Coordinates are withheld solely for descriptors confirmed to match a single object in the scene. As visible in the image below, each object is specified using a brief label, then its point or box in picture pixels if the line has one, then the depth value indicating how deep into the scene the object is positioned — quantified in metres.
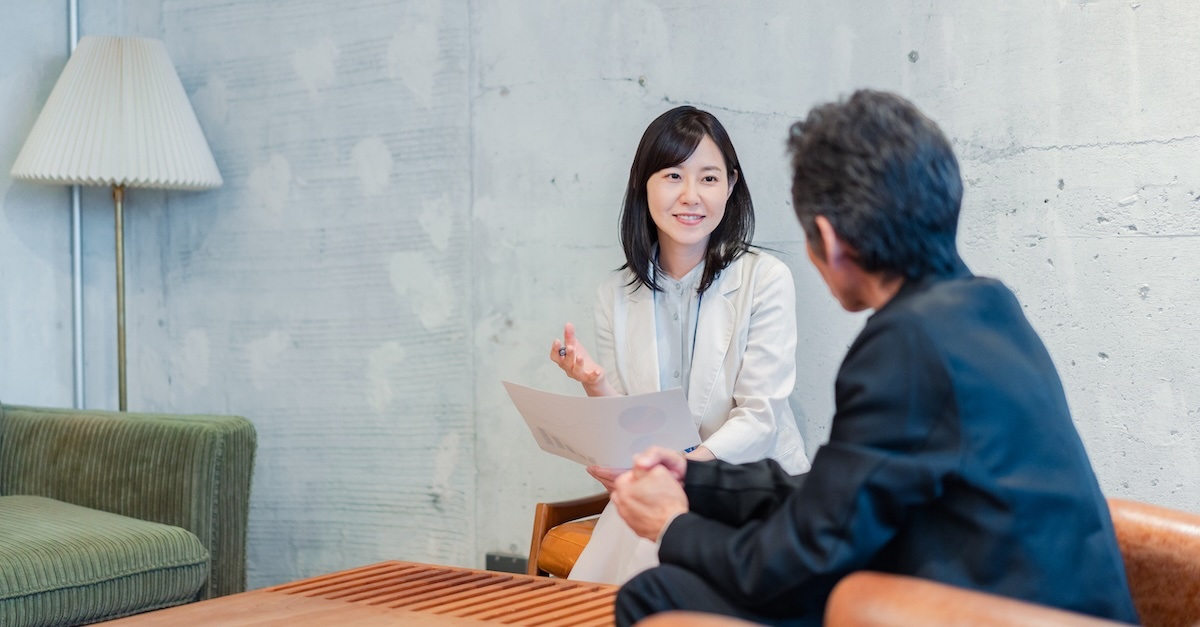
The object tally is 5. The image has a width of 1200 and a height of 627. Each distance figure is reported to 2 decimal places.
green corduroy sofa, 2.25
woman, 2.45
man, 1.10
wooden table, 1.63
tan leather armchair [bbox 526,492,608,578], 2.41
